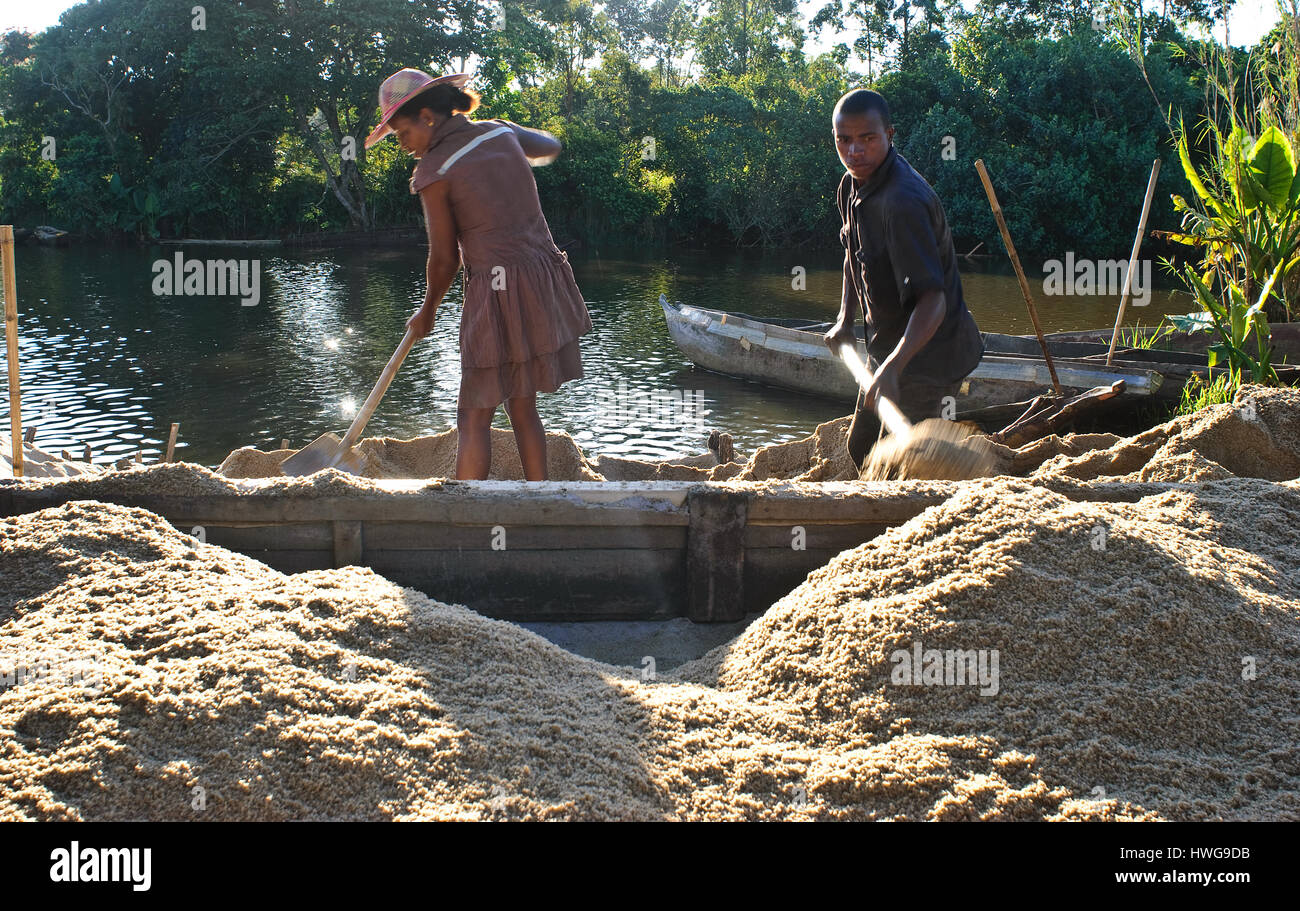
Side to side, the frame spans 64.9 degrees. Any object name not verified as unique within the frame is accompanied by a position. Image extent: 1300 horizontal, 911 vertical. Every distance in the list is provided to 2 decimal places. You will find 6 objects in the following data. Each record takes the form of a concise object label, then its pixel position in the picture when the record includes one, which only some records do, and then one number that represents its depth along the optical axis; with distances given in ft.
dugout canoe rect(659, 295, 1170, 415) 23.63
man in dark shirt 10.66
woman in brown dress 11.45
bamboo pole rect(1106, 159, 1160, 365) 19.94
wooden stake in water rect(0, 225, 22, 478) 11.61
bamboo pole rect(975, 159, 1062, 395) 18.35
